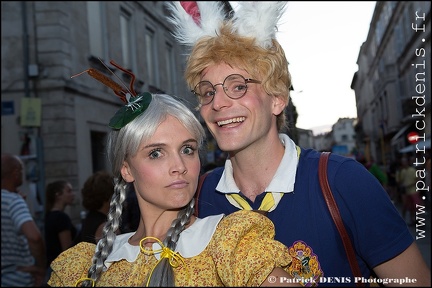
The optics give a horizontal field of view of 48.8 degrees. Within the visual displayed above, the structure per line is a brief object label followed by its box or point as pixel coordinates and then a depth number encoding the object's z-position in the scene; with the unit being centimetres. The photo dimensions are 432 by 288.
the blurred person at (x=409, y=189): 1087
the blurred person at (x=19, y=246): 420
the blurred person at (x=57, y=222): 479
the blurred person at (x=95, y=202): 415
